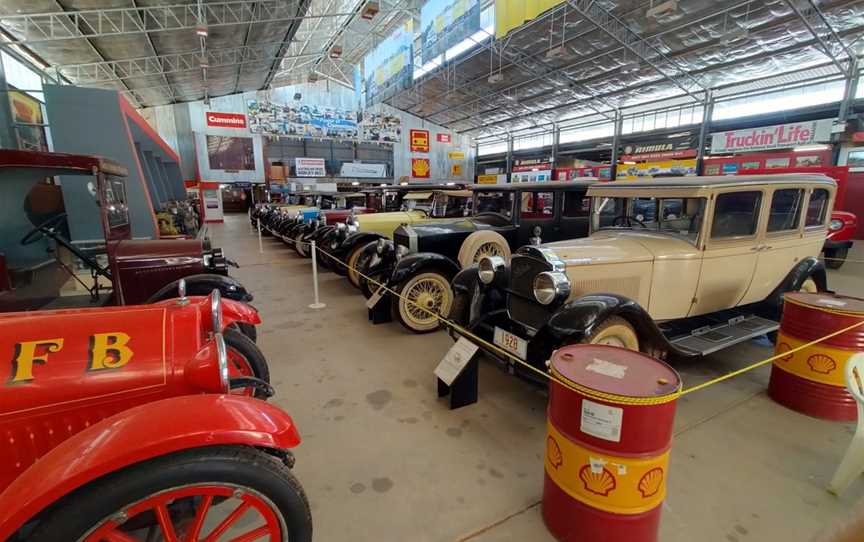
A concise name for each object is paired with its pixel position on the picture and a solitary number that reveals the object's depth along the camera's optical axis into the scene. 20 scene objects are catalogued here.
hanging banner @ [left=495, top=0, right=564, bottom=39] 8.04
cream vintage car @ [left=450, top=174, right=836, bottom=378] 2.78
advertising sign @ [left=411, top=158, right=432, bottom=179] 31.48
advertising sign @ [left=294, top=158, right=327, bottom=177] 27.11
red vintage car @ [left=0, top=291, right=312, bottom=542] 1.17
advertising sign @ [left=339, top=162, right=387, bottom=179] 28.97
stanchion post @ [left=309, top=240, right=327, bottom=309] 5.40
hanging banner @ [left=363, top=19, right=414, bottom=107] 15.69
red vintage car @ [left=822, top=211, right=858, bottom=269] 8.02
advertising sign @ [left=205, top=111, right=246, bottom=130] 23.81
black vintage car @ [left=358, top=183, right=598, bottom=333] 4.66
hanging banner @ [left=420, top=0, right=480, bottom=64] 11.25
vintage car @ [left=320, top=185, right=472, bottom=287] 6.34
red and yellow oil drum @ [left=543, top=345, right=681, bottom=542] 1.58
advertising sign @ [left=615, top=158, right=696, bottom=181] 16.28
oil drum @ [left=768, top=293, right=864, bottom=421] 2.66
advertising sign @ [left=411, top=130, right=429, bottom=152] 28.39
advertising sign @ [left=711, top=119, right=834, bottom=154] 12.67
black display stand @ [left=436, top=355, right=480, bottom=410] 2.89
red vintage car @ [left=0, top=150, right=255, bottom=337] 3.28
